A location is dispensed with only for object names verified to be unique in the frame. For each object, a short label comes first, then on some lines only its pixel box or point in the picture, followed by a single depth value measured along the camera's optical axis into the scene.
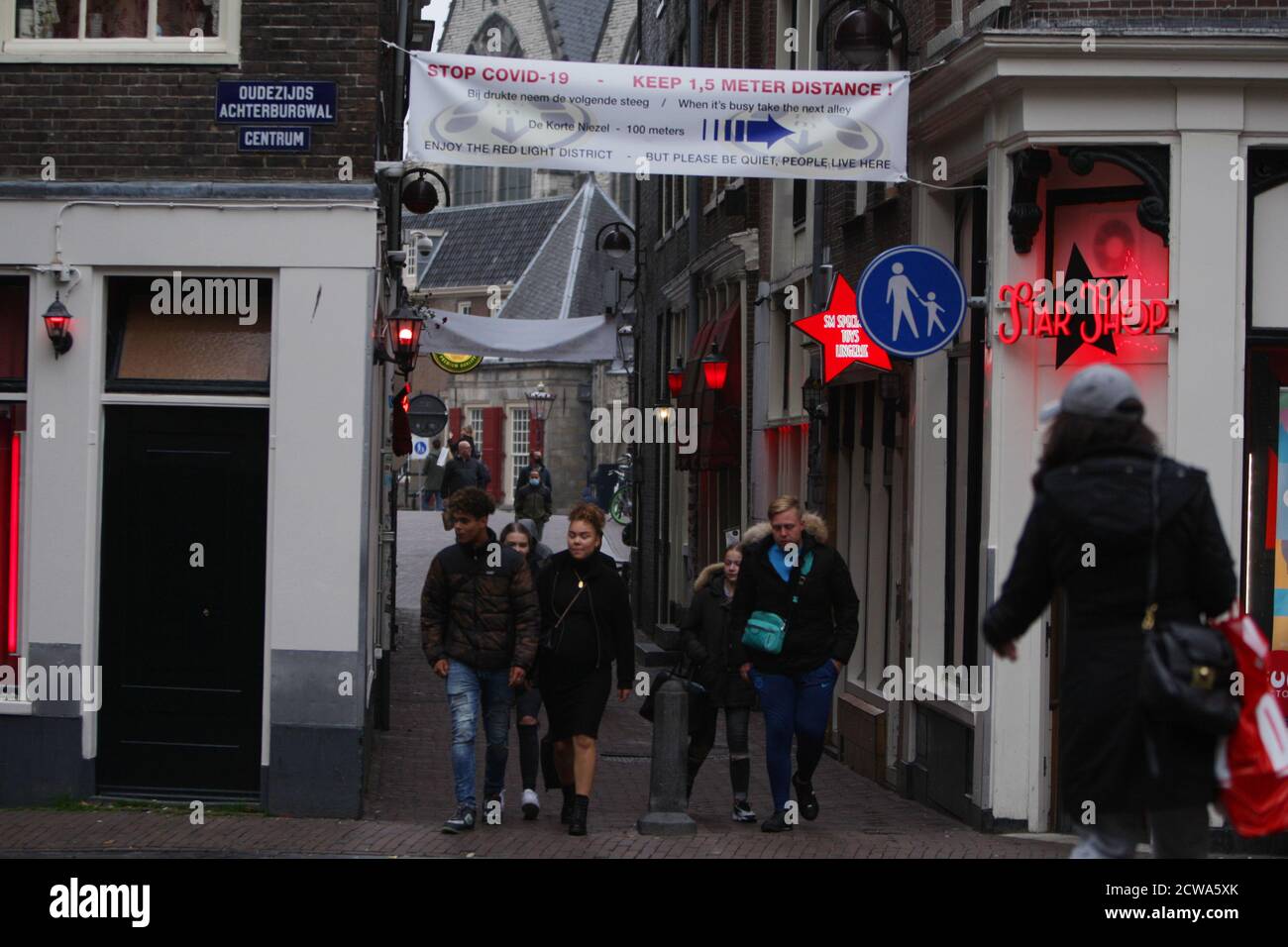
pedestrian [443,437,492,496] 27.57
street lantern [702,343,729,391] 21.30
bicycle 40.50
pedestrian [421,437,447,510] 58.13
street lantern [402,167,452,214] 17.06
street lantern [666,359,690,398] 24.95
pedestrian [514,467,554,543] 26.18
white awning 20.31
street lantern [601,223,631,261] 27.89
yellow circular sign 24.06
